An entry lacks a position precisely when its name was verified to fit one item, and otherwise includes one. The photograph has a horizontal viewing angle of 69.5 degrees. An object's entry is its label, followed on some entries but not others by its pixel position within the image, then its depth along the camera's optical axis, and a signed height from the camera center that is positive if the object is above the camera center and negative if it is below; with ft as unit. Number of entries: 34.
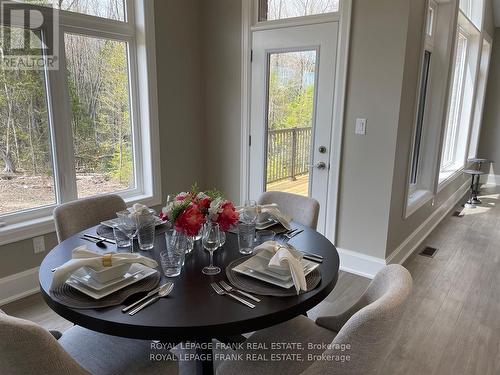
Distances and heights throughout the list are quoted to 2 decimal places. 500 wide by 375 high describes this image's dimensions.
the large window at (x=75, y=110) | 8.38 +0.14
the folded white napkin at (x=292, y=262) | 4.15 -1.69
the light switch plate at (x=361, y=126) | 9.39 -0.17
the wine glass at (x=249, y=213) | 5.71 -1.52
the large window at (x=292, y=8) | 9.72 +3.08
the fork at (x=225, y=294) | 3.91 -1.97
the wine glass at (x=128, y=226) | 5.45 -1.65
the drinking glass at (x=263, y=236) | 5.70 -1.89
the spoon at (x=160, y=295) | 3.77 -1.98
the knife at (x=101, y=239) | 5.55 -1.89
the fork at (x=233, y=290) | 4.02 -1.97
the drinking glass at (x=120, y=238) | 5.41 -1.81
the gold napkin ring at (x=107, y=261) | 4.11 -1.63
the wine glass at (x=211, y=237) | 4.99 -1.66
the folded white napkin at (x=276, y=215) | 6.18 -1.64
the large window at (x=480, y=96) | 19.71 +1.42
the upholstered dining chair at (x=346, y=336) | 3.32 -2.27
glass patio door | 9.93 +0.27
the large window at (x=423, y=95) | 12.00 +0.89
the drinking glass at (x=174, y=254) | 4.58 -1.76
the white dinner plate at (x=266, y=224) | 6.20 -1.82
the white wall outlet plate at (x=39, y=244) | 8.82 -3.14
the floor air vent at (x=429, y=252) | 11.60 -4.24
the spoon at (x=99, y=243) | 5.38 -1.90
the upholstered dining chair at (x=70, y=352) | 3.01 -2.43
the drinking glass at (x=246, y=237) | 5.17 -1.69
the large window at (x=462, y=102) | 16.67 +0.92
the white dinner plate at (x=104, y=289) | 3.98 -1.92
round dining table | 3.55 -2.00
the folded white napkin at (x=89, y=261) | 4.04 -1.66
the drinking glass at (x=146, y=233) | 5.28 -1.69
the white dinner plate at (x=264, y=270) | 4.30 -1.89
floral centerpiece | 4.58 -1.24
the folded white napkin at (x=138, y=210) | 5.62 -1.49
